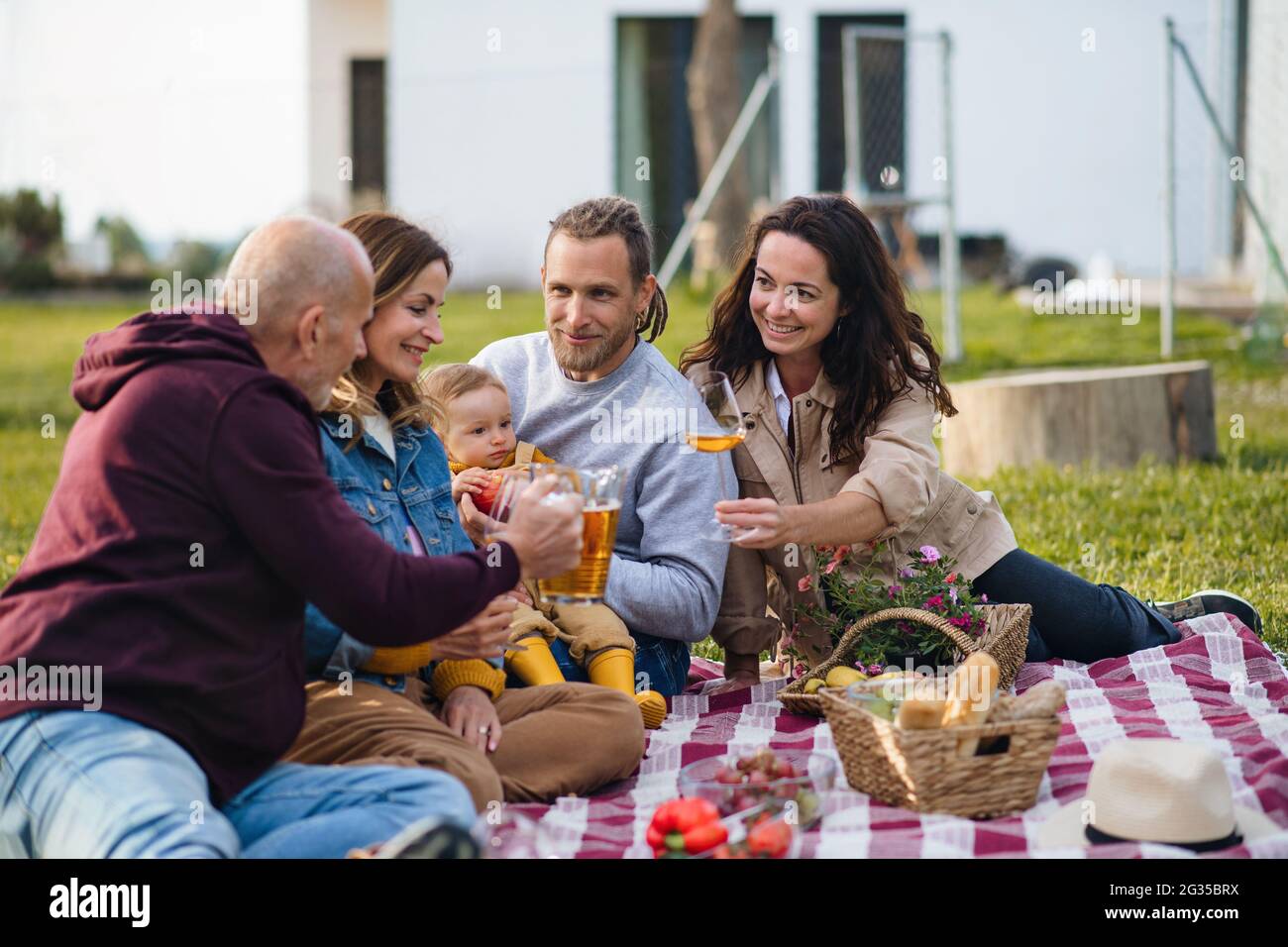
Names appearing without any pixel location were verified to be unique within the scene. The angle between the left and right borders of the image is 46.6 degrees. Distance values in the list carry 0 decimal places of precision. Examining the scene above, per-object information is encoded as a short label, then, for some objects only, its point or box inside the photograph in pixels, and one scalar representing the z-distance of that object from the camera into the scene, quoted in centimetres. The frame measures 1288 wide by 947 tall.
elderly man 289
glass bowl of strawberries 349
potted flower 449
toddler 432
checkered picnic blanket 339
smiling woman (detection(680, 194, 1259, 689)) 467
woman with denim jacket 370
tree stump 870
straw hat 319
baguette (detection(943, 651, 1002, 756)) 361
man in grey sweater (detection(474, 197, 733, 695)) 455
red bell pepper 320
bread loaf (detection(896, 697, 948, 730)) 360
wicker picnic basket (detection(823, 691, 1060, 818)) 352
